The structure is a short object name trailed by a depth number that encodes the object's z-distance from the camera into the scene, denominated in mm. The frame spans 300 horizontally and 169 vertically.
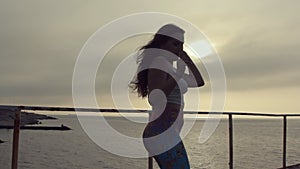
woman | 3053
